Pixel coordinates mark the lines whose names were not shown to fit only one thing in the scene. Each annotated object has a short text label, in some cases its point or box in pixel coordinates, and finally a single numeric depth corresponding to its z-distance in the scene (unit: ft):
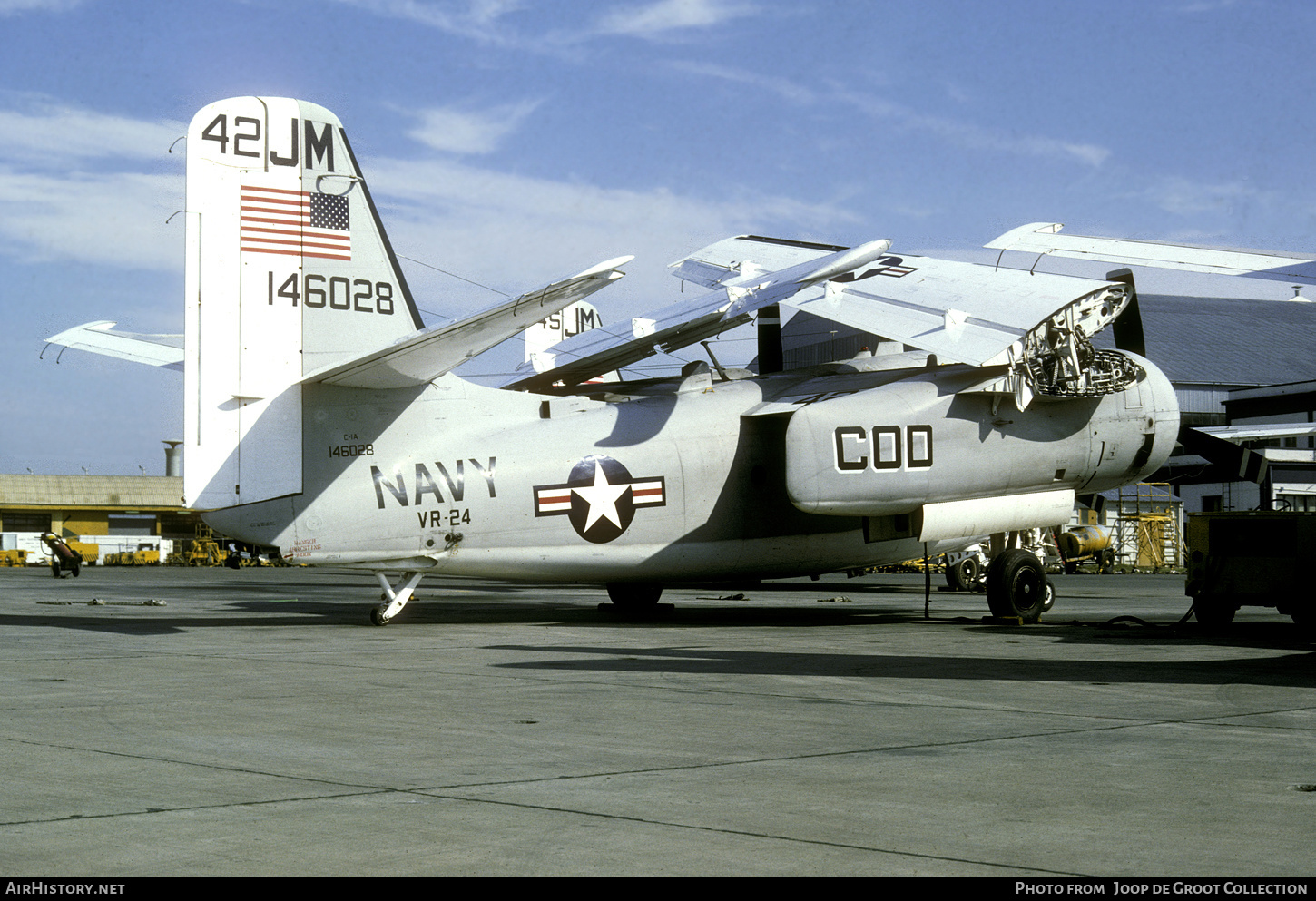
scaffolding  203.21
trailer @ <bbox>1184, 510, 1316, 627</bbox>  57.36
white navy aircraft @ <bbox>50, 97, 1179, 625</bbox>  54.95
